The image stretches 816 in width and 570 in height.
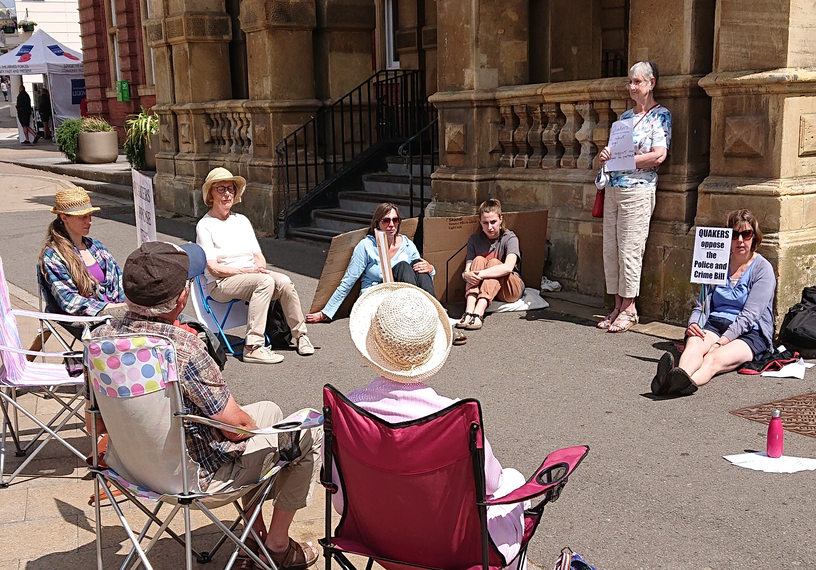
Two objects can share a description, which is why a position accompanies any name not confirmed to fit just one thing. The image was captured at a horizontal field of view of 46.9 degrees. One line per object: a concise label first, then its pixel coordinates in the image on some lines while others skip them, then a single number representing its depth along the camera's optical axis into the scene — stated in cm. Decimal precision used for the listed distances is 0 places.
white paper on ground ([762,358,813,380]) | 627
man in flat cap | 345
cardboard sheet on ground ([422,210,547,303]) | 837
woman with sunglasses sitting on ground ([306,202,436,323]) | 775
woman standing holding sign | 747
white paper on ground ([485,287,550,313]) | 845
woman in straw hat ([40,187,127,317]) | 583
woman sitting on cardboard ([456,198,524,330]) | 806
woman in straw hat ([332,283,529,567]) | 306
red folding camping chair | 288
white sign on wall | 651
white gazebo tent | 3061
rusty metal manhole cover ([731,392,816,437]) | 540
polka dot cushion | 328
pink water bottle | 484
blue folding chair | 719
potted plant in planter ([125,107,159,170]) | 1920
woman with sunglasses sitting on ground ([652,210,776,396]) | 629
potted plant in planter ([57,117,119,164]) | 2433
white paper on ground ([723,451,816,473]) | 481
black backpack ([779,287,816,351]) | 658
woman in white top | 722
